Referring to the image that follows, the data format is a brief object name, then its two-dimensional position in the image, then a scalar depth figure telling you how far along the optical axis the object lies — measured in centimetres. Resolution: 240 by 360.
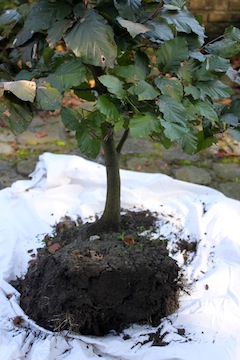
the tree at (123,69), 124
